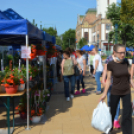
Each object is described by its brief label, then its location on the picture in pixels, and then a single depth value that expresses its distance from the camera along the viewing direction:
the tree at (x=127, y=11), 11.20
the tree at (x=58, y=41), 67.88
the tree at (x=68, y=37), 83.88
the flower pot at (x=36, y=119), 4.81
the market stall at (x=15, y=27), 4.13
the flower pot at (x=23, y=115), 4.91
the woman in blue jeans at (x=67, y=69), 6.77
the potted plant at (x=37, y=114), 4.82
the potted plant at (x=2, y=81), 4.12
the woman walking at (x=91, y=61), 11.69
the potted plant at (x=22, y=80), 4.26
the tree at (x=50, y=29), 74.09
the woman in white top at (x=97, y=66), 7.54
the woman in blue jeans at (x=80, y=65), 7.89
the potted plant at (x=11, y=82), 4.05
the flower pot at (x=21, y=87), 4.31
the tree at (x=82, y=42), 57.94
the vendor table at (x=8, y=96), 4.01
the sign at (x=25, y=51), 4.40
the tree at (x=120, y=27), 28.55
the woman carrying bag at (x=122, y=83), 3.52
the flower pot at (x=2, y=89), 4.14
